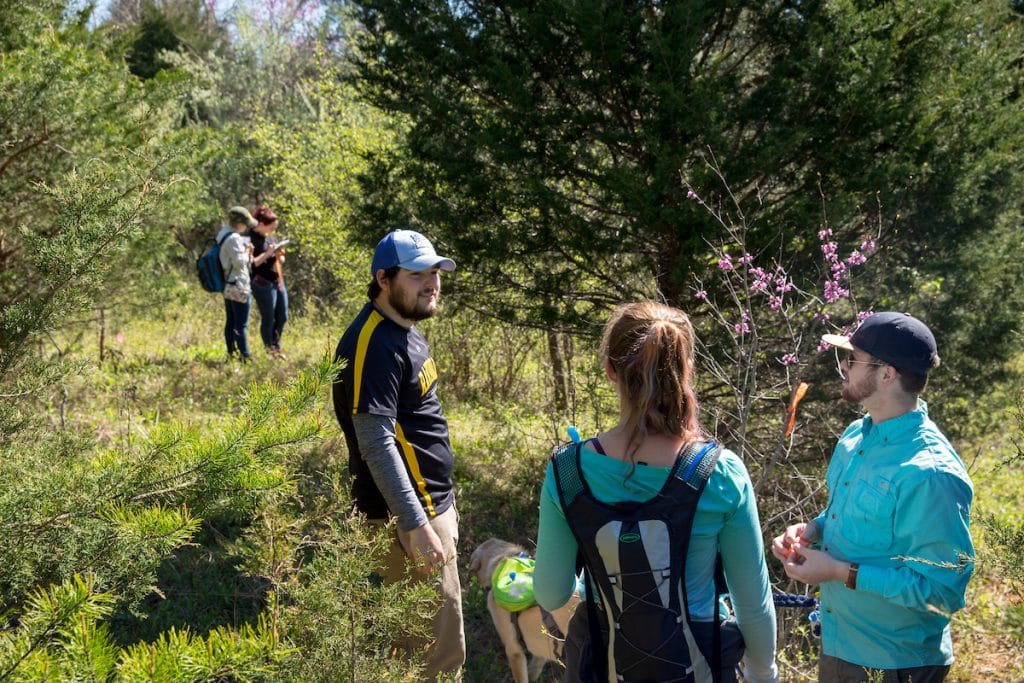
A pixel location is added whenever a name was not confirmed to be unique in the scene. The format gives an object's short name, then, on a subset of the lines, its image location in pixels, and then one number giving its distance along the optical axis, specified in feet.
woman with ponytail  6.71
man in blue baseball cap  10.39
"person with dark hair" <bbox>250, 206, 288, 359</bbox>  32.01
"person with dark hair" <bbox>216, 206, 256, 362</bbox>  30.37
